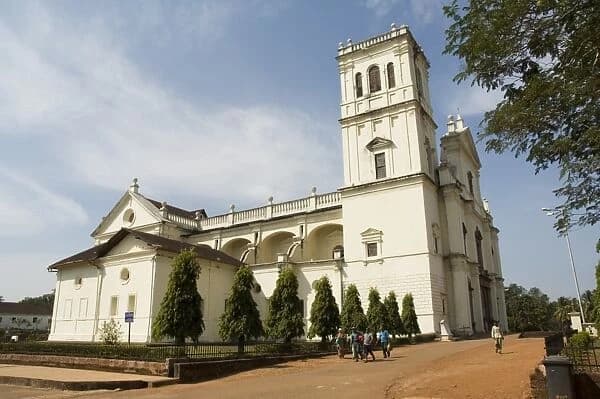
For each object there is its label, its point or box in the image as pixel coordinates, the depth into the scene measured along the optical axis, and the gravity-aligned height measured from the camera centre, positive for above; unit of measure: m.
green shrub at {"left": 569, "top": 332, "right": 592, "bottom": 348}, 18.48 -0.49
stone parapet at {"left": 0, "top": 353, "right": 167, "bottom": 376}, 17.55 -1.09
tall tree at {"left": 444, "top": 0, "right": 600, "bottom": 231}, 8.45 +4.78
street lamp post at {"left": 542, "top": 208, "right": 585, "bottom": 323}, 10.19 +2.48
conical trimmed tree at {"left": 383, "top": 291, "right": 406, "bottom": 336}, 28.75 +0.95
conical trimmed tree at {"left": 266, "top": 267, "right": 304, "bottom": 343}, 23.59 +1.10
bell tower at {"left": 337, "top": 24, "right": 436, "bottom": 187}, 36.34 +17.30
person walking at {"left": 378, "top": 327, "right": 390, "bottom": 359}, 21.70 -0.55
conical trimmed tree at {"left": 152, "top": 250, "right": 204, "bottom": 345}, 20.81 +1.22
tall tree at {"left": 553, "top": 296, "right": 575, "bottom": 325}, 72.00 +2.95
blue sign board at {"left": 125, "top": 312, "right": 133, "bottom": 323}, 22.81 +0.89
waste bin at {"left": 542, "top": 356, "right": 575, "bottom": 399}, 8.86 -0.94
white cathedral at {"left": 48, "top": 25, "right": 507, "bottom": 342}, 32.75 +7.32
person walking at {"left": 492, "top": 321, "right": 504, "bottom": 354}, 19.83 -0.39
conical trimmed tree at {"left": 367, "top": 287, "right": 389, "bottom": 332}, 28.09 +0.99
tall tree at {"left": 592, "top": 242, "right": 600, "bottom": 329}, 15.91 +0.91
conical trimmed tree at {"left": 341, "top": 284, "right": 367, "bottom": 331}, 26.72 +1.10
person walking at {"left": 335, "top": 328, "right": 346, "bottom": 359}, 22.44 -0.53
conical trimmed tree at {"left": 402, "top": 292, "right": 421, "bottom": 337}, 30.50 +0.84
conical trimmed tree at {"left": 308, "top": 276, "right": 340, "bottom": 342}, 25.28 +0.90
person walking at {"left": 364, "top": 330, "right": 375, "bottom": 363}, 20.50 -0.59
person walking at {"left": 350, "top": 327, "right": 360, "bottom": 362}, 21.09 -0.64
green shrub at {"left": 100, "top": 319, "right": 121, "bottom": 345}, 26.30 +0.26
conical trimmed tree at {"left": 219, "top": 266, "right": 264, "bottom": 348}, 22.02 +0.91
